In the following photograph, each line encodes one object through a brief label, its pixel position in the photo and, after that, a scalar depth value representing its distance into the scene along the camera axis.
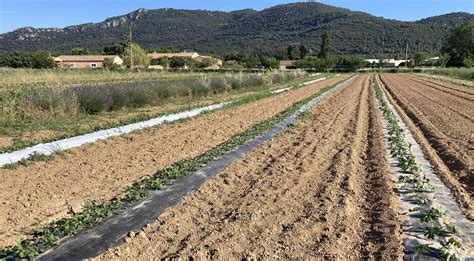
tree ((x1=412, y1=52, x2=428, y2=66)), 106.25
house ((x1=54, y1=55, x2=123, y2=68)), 87.70
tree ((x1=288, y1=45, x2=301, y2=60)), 131.90
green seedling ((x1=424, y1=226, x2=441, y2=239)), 4.64
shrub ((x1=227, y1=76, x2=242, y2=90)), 29.38
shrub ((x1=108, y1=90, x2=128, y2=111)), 16.88
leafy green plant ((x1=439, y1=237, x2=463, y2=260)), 4.17
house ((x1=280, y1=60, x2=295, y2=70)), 108.80
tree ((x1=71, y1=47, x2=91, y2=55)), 108.34
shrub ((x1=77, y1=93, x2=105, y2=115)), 15.18
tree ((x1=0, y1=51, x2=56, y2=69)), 59.19
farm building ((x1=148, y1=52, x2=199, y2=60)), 111.41
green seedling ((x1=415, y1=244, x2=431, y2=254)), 4.34
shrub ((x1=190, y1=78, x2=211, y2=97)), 24.02
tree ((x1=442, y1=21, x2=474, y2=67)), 94.00
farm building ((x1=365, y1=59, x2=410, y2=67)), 108.11
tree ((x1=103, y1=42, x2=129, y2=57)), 104.08
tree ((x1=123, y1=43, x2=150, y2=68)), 72.81
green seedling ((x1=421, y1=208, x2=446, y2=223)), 5.18
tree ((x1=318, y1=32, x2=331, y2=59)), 117.62
